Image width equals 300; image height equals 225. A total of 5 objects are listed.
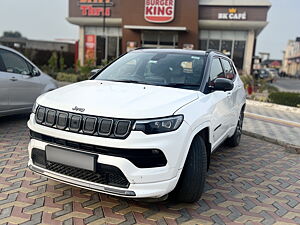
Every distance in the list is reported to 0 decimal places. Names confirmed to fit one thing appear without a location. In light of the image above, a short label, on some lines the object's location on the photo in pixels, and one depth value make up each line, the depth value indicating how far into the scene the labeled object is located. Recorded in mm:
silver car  5711
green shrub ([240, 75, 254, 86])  15066
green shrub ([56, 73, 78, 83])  17441
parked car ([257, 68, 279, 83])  28859
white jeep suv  2615
